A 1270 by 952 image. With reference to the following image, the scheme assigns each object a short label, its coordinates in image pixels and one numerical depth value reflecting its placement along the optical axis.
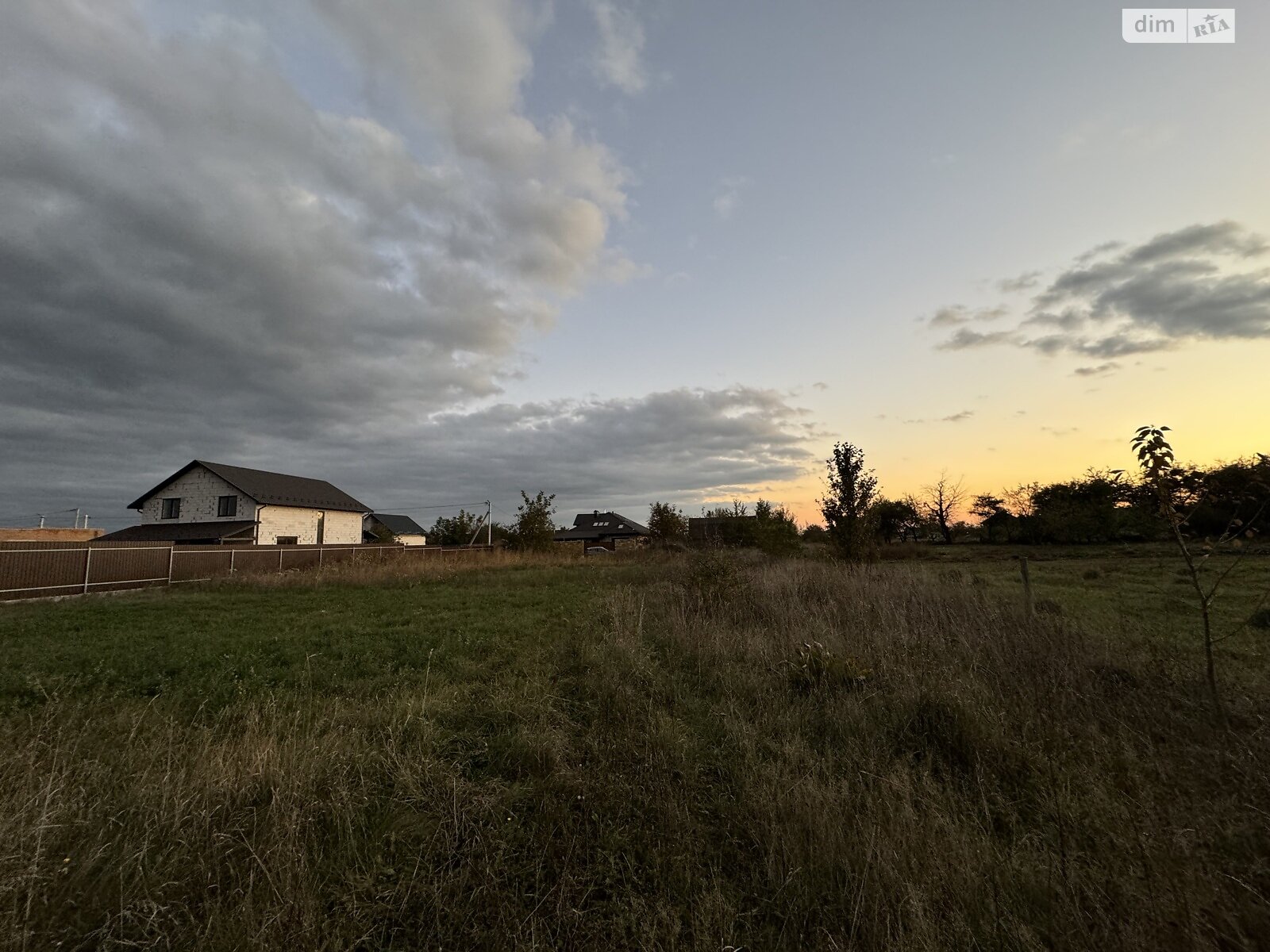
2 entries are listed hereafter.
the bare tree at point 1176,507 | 3.94
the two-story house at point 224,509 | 33.94
